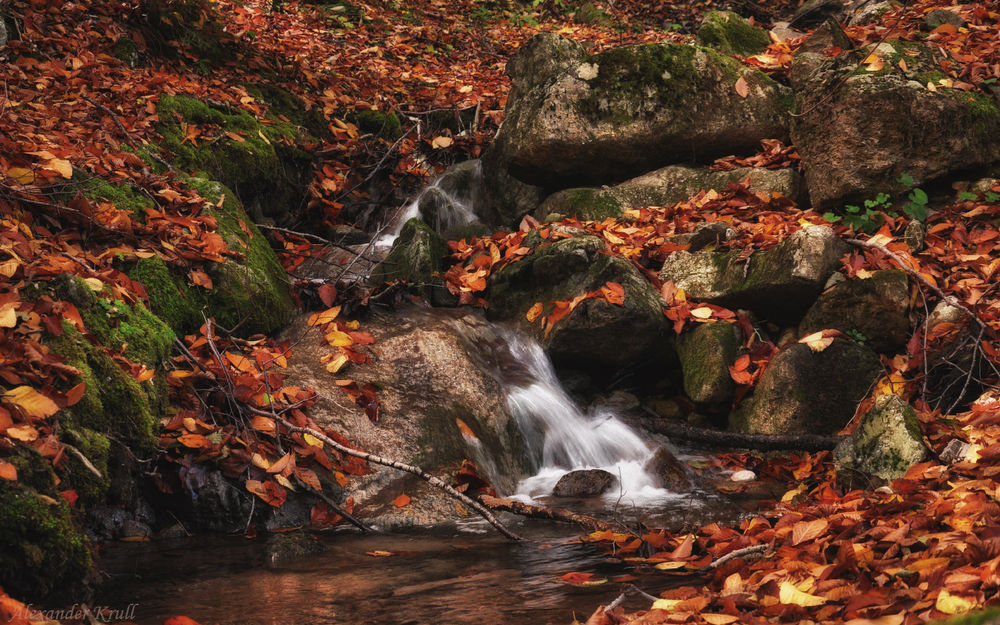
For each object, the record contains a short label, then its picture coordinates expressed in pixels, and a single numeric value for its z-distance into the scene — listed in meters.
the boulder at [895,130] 5.38
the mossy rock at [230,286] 4.48
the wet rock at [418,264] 6.07
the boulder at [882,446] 3.45
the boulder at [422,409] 4.00
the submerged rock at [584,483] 4.35
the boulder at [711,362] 5.12
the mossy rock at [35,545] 2.23
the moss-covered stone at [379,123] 8.48
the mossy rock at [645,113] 6.86
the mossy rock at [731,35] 8.52
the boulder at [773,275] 5.01
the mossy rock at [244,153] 6.10
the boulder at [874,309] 4.67
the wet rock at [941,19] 6.98
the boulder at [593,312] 5.33
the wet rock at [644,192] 6.70
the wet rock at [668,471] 4.54
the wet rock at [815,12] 11.11
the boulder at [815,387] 4.66
